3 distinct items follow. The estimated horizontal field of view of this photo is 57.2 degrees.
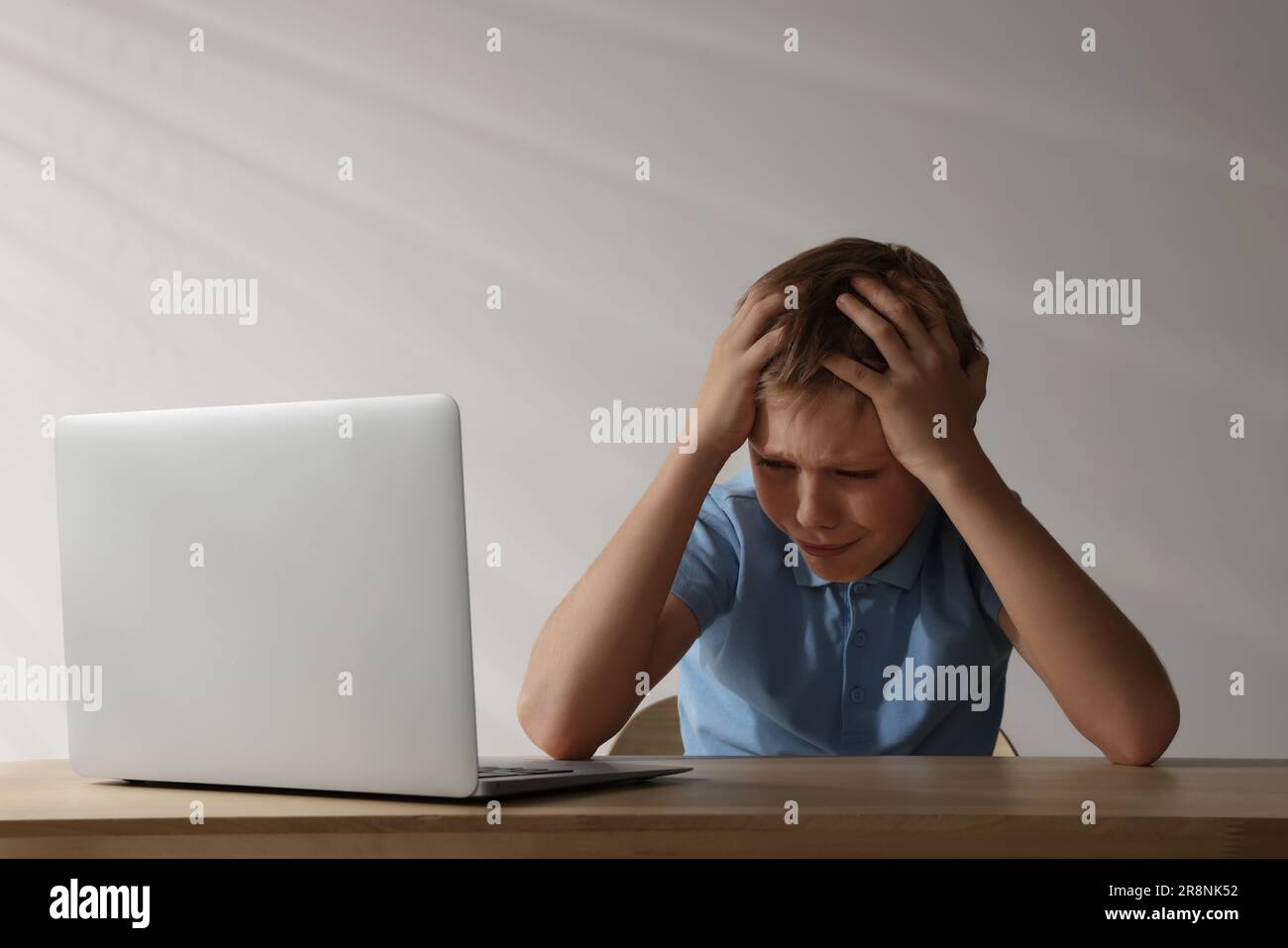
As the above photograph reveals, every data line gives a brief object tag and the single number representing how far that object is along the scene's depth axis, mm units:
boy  1033
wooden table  672
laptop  709
